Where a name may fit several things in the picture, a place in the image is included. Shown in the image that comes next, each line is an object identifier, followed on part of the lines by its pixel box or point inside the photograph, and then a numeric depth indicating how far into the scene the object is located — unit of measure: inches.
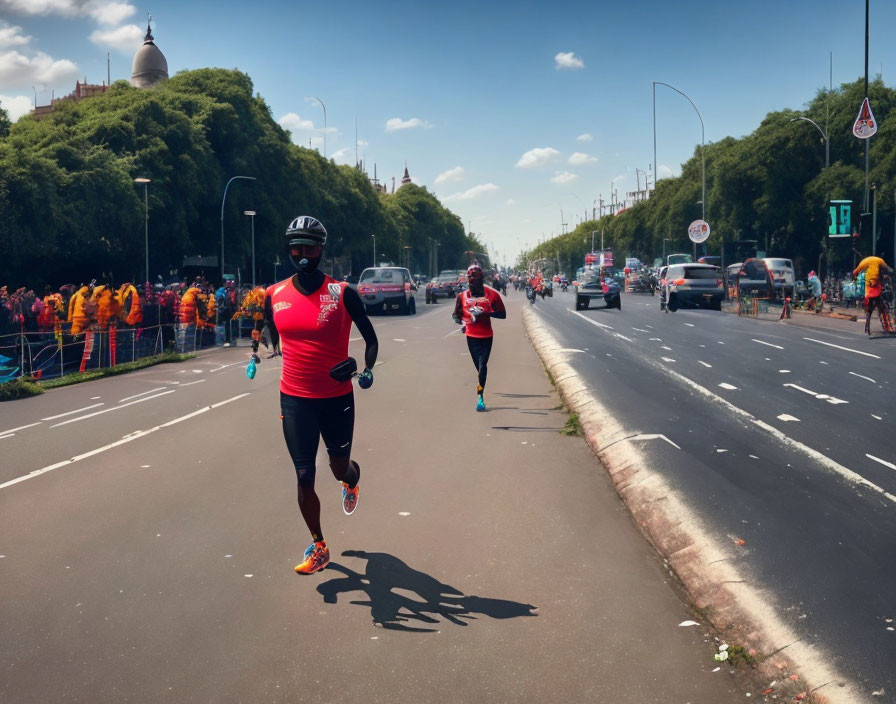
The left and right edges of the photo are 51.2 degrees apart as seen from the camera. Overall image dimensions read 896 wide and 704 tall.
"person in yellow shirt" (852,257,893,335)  887.7
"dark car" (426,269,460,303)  2374.5
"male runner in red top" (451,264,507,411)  475.2
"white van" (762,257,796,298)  1612.9
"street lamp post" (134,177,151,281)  1577.8
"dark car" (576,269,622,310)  1673.2
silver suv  1492.4
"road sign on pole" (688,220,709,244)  2093.6
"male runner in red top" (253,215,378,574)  223.3
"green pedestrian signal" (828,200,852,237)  1368.1
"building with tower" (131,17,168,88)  3796.8
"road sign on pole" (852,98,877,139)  1305.4
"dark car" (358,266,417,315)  1603.1
